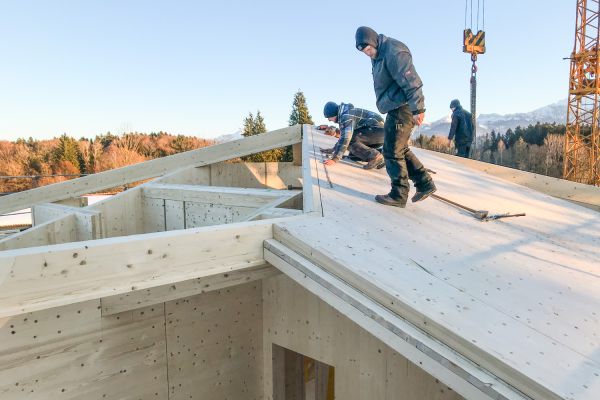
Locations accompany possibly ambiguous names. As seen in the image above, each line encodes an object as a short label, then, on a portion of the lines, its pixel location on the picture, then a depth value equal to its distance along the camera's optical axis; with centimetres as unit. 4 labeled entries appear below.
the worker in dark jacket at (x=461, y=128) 792
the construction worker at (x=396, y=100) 293
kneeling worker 467
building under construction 175
